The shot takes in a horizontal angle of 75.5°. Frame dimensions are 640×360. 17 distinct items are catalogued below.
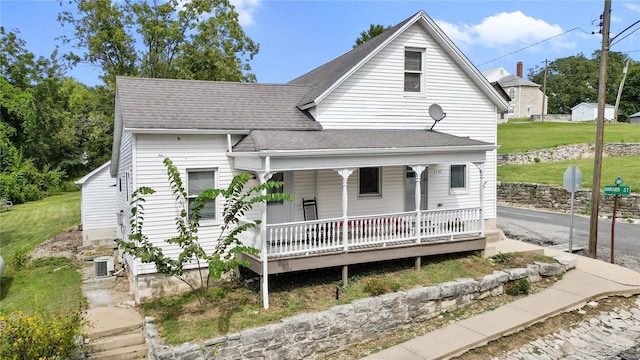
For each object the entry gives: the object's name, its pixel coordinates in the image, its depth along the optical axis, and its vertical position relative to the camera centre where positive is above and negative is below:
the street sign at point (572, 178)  13.52 -0.30
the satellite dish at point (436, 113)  13.26 +1.80
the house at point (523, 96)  67.31 +12.05
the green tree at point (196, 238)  8.48 -1.52
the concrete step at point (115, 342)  8.32 -3.58
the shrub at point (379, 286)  10.00 -2.88
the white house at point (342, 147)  10.28 +0.57
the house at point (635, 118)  62.98 +7.88
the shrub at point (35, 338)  6.94 -2.92
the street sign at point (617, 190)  12.31 -0.63
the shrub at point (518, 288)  11.03 -3.19
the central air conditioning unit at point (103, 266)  12.70 -3.01
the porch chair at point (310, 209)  12.01 -1.18
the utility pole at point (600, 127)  12.93 +1.33
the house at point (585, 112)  66.72 +9.34
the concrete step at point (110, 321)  8.66 -3.39
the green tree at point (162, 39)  26.86 +8.88
